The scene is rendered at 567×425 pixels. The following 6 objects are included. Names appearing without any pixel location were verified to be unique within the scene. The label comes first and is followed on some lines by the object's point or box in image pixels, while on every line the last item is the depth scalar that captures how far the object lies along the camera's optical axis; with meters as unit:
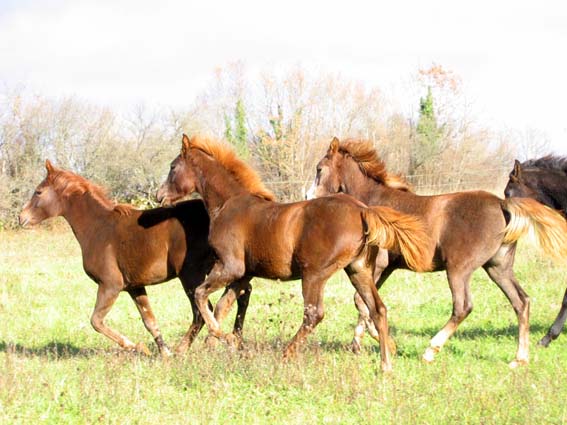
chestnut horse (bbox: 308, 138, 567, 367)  15.11
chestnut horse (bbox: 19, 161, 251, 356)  16.30
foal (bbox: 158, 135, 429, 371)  14.20
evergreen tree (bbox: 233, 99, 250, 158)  70.96
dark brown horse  18.09
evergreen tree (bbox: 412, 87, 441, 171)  72.00
